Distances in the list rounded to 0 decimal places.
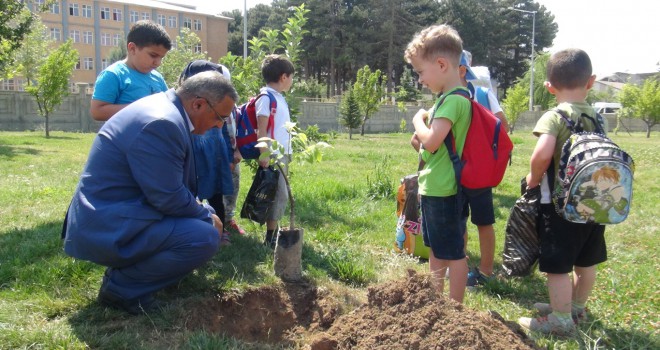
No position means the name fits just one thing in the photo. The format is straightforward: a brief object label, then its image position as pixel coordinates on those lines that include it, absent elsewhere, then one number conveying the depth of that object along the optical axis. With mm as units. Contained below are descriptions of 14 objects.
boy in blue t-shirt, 3914
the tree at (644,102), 33781
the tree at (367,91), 27327
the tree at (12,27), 12336
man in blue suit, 2848
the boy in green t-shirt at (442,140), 2951
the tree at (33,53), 28906
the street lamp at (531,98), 38950
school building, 54438
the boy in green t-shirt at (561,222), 3000
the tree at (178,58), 14025
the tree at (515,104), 34062
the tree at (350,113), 25828
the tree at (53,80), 19984
